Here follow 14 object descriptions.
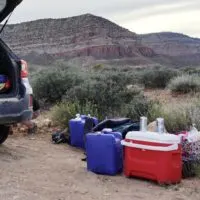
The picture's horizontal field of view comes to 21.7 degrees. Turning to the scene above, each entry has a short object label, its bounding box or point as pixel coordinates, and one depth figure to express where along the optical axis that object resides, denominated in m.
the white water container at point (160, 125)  5.96
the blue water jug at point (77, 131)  8.06
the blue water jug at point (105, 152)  6.31
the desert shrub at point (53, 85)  13.05
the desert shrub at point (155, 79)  20.22
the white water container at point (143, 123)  6.11
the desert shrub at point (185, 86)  16.56
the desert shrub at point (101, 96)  10.73
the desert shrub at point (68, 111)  9.51
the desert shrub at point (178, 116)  7.81
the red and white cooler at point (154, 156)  5.84
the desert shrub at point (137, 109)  9.29
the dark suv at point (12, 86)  6.15
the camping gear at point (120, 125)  6.80
